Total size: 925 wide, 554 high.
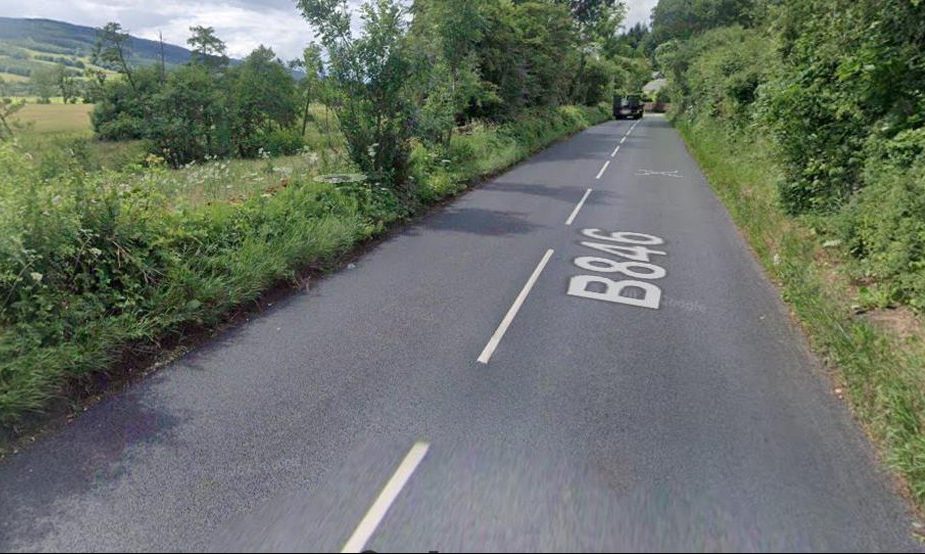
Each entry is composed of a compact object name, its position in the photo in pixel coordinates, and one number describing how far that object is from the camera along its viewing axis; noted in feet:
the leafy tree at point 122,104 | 110.93
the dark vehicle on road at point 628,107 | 150.20
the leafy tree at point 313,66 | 30.45
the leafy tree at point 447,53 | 39.11
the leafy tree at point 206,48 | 117.80
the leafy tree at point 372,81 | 29.81
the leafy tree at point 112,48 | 101.35
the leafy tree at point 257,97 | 116.16
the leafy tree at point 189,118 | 102.73
